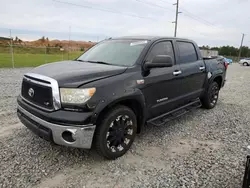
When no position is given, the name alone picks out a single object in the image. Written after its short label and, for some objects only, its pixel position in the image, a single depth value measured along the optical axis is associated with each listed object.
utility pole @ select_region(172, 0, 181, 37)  31.51
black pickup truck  2.52
